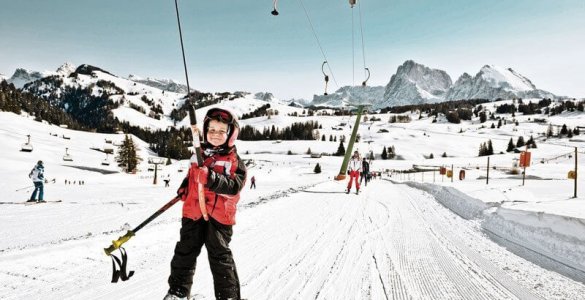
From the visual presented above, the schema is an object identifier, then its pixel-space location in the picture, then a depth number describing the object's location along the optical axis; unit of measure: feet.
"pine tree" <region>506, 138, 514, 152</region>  463.34
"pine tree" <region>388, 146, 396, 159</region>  491.72
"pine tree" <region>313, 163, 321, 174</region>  273.42
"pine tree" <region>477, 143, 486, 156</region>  465.96
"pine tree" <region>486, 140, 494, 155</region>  443.73
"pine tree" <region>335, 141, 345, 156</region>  469.28
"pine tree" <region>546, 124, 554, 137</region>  572.92
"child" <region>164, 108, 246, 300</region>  11.18
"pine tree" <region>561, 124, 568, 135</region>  558.56
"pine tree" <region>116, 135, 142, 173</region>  257.55
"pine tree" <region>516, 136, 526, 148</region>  470.80
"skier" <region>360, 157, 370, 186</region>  78.23
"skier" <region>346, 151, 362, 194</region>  56.54
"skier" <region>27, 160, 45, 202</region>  56.95
